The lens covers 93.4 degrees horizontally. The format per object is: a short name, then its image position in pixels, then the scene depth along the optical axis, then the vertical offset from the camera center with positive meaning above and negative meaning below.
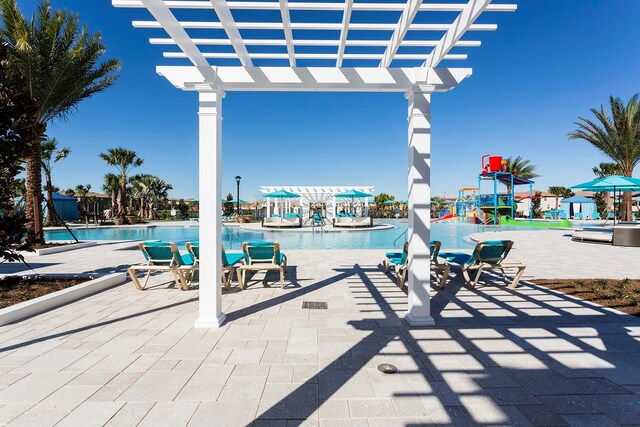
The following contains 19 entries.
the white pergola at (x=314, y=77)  3.50 +1.66
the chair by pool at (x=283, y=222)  21.69 -0.86
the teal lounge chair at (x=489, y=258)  5.42 -0.88
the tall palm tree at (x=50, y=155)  21.25 +4.14
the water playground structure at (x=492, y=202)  22.56 +0.76
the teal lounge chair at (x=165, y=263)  5.20 -0.95
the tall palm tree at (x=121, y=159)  27.64 +4.72
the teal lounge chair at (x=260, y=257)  5.41 -0.87
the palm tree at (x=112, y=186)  29.92 +2.41
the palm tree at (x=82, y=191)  34.37 +2.14
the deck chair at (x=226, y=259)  5.41 -0.97
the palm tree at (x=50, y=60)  9.04 +4.89
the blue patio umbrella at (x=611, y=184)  11.23 +1.04
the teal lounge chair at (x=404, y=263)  5.25 -0.99
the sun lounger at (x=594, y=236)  11.74 -0.98
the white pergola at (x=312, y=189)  26.80 +1.91
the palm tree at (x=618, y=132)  15.85 +4.38
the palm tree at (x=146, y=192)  32.16 +1.89
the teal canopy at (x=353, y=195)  21.72 +1.12
